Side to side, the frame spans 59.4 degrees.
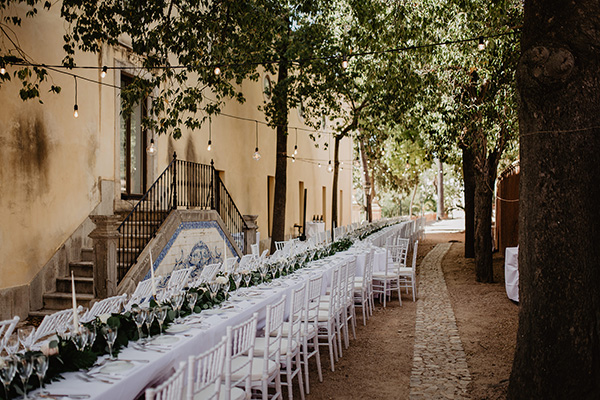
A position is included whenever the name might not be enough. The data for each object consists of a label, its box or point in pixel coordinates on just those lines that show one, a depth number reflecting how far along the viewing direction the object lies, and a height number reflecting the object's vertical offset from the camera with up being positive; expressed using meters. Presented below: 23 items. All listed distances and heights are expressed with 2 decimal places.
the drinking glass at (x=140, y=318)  3.90 -0.81
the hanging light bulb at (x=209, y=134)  14.53 +2.16
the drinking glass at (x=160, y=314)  4.01 -0.81
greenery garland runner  2.91 -0.90
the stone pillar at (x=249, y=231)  13.92 -0.61
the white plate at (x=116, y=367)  3.20 -0.99
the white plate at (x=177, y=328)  4.19 -0.97
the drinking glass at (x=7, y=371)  2.65 -0.83
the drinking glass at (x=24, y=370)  2.73 -0.84
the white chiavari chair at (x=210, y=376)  2.81 -0.99
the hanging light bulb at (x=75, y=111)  9.05 +1.70
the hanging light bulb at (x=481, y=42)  7.69 +2.46
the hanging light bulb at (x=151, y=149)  11.67 +1.36
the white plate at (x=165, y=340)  3.87 -0.98
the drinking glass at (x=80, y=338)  3.32 -0.82
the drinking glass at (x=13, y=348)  3.32 -0.89
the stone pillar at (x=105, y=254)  8.16 -0.71
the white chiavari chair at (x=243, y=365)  3.65 -1.18
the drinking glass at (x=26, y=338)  3.55 -0.90
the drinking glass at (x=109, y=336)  3.45 -0.84
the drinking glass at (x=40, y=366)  2.81 -0.84
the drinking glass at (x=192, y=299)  4.77 -0.82
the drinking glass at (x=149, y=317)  3.95 -0.82
